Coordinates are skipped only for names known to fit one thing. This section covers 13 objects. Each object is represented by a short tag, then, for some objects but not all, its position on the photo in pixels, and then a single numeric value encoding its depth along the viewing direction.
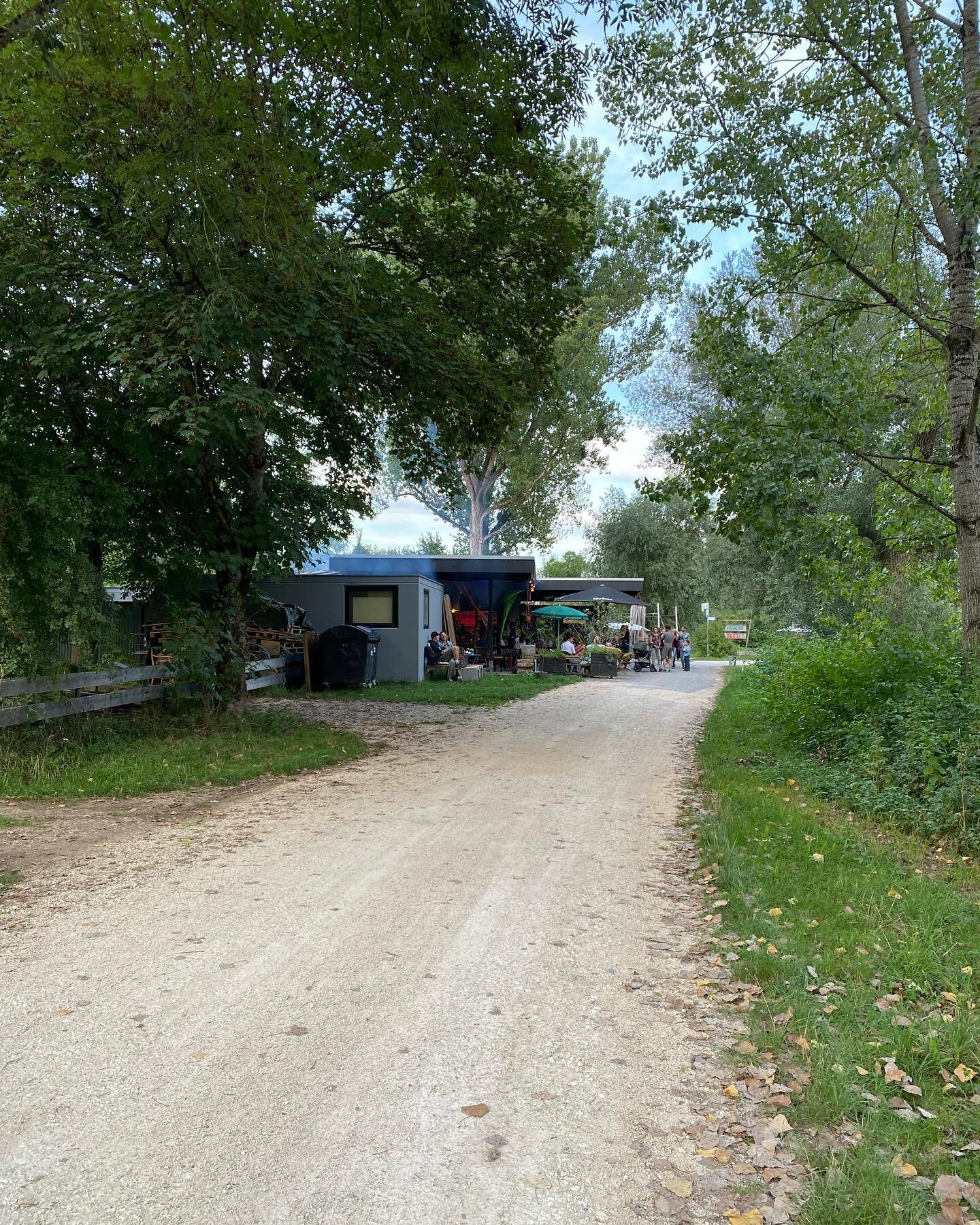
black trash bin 17.58
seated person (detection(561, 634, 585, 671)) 24.09
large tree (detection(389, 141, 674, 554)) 26.73
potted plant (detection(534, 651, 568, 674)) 23.92
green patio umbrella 25.44
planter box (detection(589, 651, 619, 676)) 24.16
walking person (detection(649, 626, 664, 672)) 29.64
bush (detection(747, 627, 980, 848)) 6.62
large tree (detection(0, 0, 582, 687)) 7.01
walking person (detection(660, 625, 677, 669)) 29.91
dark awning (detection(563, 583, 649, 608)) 25.94
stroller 27.91
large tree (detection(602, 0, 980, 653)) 9.09
